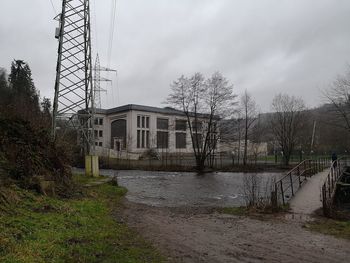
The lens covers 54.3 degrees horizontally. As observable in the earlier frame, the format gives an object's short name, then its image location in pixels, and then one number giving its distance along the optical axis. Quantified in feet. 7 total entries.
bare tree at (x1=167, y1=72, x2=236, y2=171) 140.77
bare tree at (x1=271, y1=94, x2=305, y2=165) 167.63
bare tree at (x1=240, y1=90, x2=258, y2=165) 177.88
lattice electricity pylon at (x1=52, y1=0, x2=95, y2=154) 65.67
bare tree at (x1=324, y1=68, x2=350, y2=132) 137.69
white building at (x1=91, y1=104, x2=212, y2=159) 230.27
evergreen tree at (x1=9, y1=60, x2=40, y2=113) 178.24
